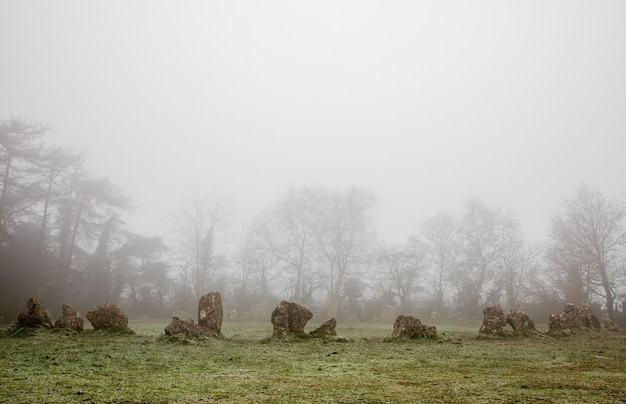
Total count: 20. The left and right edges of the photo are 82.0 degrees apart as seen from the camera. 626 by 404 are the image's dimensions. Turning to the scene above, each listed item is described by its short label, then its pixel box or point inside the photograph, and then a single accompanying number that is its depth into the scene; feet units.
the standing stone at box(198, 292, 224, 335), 50.39
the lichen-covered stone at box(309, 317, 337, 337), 50.25
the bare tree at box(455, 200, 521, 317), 125.70
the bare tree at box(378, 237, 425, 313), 133.98
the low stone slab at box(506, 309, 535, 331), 58.45
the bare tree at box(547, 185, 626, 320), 101.24
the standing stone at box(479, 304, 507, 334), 56.54
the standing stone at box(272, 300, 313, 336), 48.91
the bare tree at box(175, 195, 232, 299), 131.03
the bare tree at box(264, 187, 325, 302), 130.93
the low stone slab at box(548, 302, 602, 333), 62.49
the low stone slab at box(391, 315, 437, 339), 50.24
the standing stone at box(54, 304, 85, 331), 48.48
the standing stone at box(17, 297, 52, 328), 48.49
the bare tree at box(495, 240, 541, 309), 121.49
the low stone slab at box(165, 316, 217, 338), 44.52
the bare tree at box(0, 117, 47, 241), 97.09
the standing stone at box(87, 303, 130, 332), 49.29
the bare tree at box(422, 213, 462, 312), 135.64
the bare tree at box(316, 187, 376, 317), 129.18
